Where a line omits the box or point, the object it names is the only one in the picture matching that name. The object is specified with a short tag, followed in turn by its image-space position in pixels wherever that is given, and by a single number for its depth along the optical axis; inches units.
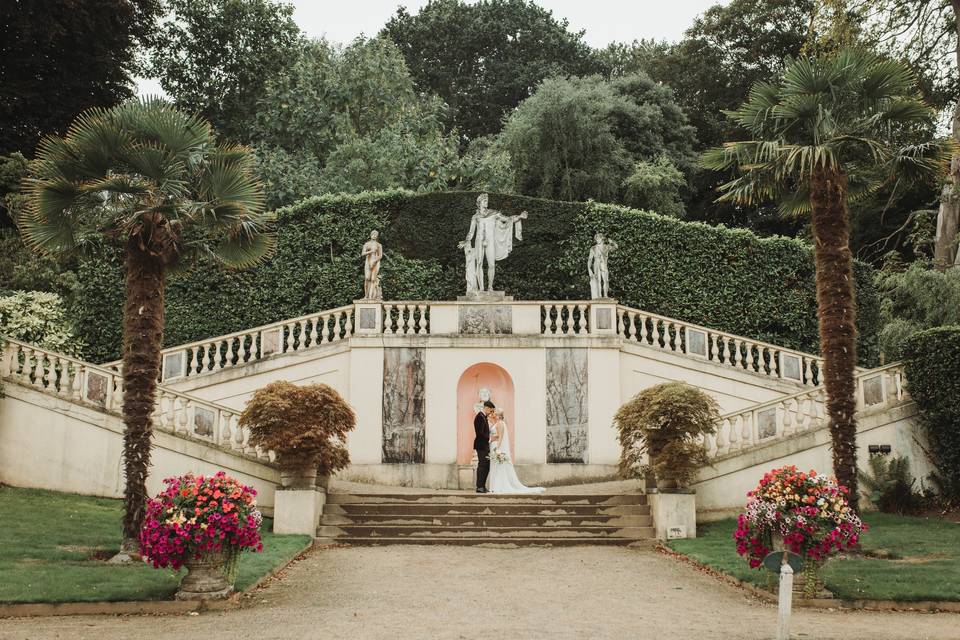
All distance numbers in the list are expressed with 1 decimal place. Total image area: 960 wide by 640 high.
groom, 717.9
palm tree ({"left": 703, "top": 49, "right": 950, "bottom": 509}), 547.5
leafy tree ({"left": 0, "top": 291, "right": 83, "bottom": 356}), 818.8
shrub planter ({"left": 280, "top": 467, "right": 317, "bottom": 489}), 613.3
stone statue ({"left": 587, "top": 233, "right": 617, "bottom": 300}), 883.6
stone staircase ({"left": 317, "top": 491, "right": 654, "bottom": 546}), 605.9
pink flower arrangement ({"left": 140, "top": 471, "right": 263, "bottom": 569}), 403.5
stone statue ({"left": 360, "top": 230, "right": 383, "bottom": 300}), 861.8
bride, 718.5
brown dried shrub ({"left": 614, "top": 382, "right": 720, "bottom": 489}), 602.5
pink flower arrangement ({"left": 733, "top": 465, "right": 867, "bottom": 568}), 419.8
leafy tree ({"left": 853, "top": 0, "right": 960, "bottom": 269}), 941.8
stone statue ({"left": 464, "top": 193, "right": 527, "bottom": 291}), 917.8
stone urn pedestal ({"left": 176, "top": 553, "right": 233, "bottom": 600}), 414.0
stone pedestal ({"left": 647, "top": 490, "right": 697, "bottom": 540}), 606.2
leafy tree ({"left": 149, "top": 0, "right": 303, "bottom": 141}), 1494.8
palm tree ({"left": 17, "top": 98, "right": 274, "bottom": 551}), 517.3
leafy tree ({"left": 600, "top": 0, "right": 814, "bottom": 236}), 1489.9
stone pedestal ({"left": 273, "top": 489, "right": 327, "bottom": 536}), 603.5
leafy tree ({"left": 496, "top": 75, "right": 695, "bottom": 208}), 1354.6
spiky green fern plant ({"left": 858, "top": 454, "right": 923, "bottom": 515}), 673.0
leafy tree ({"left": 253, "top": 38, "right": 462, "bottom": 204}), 1263.5
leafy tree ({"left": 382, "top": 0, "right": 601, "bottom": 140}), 1814.7
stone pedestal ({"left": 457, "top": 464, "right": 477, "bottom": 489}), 805.9
